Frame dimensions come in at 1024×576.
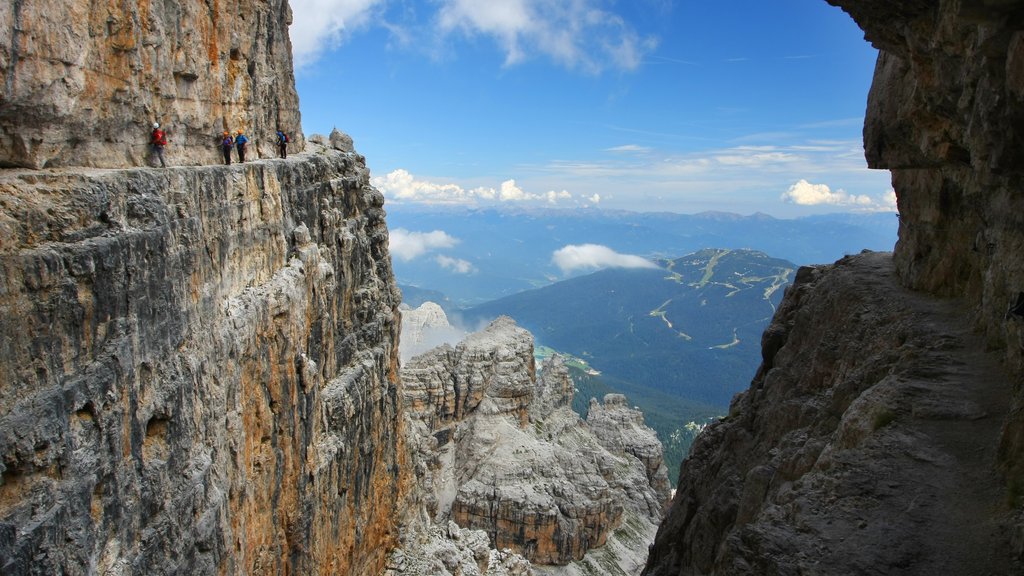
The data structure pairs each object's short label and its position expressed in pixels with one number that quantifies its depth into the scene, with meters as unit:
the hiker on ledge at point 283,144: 27.81
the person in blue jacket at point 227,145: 21.62
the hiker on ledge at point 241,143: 22.52
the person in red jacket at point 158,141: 17.28
